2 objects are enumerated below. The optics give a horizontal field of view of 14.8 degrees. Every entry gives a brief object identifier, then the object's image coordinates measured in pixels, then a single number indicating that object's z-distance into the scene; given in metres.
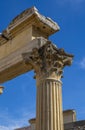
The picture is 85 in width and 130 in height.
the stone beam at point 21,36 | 15.23
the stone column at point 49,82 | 12.55
